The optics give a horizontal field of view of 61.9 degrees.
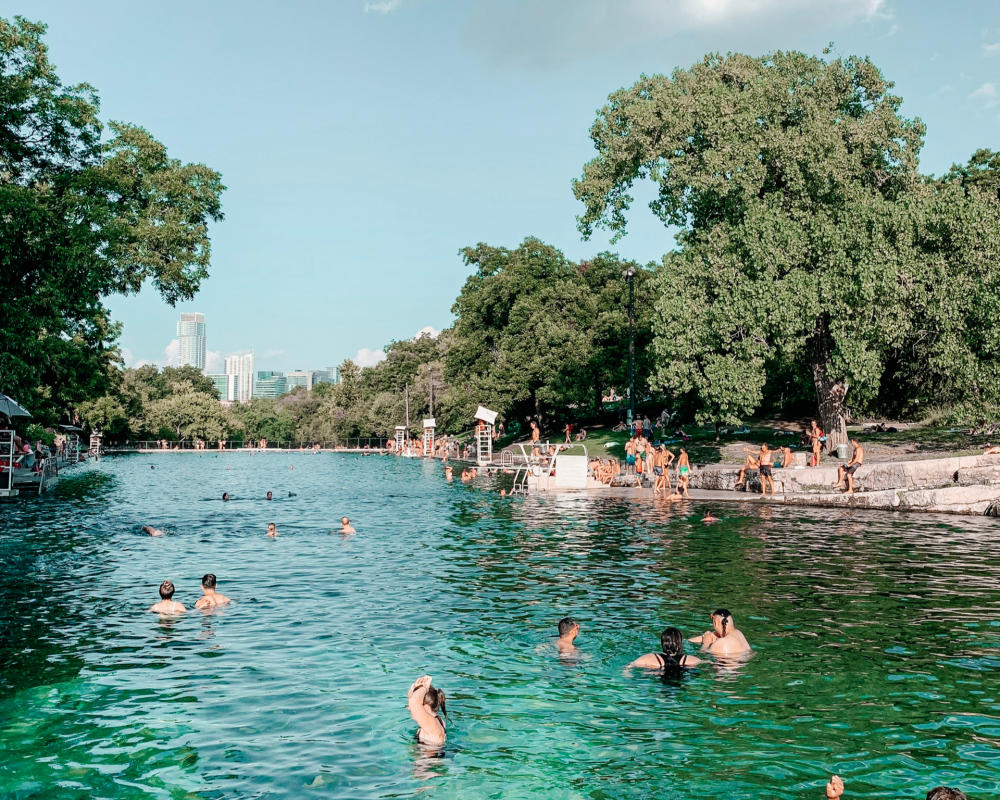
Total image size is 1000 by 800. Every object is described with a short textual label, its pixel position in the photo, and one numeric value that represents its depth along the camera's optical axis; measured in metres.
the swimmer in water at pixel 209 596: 15.24
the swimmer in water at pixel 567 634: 12.02
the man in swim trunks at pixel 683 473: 33.72
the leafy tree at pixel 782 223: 33.34
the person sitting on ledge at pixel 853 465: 29.44
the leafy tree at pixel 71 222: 31.16
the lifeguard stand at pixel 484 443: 62.11
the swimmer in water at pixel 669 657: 11.06
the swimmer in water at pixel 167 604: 14.71
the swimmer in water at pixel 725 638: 11.73
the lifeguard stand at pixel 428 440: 91.66
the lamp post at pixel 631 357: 40.56
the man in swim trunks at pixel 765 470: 32.31
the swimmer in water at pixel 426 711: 8.77
